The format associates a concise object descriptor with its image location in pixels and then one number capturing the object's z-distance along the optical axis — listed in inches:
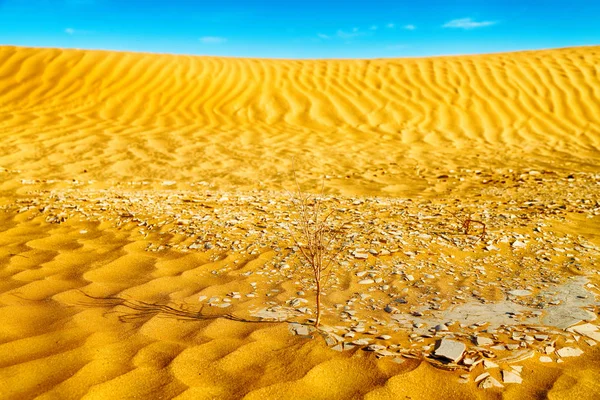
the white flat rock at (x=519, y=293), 96.2
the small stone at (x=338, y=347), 72.9
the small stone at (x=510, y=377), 64.7
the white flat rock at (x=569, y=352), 71.1
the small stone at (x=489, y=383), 63.5
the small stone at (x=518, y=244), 124.2
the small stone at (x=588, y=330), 76.7
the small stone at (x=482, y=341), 73.7
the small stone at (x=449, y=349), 69.1
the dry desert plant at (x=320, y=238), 98.3
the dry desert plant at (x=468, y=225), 133.1
